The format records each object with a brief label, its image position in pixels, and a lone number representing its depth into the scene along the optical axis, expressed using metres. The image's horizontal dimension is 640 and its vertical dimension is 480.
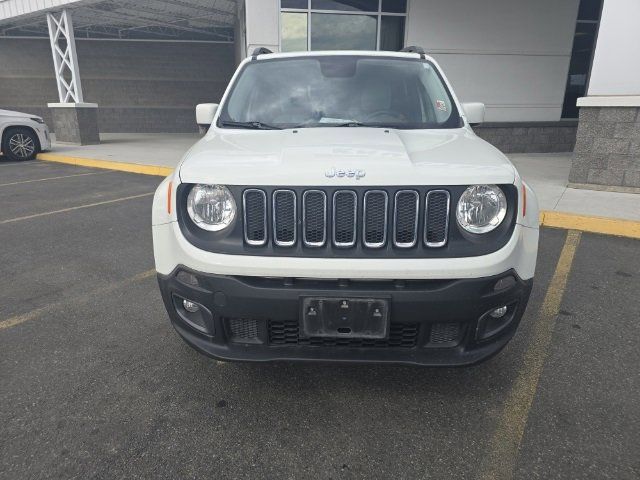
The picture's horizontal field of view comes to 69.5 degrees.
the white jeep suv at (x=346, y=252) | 1.94
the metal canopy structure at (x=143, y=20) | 14.64
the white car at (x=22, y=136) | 11.08
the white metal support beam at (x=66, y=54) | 13.52
